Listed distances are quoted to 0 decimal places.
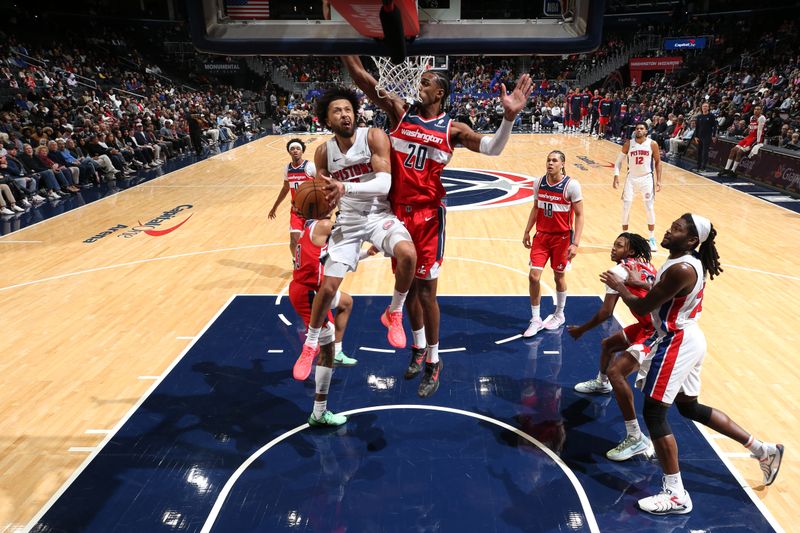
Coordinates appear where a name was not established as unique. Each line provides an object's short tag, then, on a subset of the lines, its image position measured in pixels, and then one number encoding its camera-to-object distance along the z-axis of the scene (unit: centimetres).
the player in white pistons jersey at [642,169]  943
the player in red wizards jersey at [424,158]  430
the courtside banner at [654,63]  3322
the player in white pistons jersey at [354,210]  423
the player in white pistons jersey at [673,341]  375
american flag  356
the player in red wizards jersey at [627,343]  437
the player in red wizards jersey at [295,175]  782
